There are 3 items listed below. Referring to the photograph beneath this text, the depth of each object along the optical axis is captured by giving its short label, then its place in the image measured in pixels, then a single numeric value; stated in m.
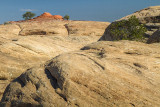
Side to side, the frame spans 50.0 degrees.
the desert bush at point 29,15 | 76.78
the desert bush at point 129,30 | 14.57
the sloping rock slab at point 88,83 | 5.85
